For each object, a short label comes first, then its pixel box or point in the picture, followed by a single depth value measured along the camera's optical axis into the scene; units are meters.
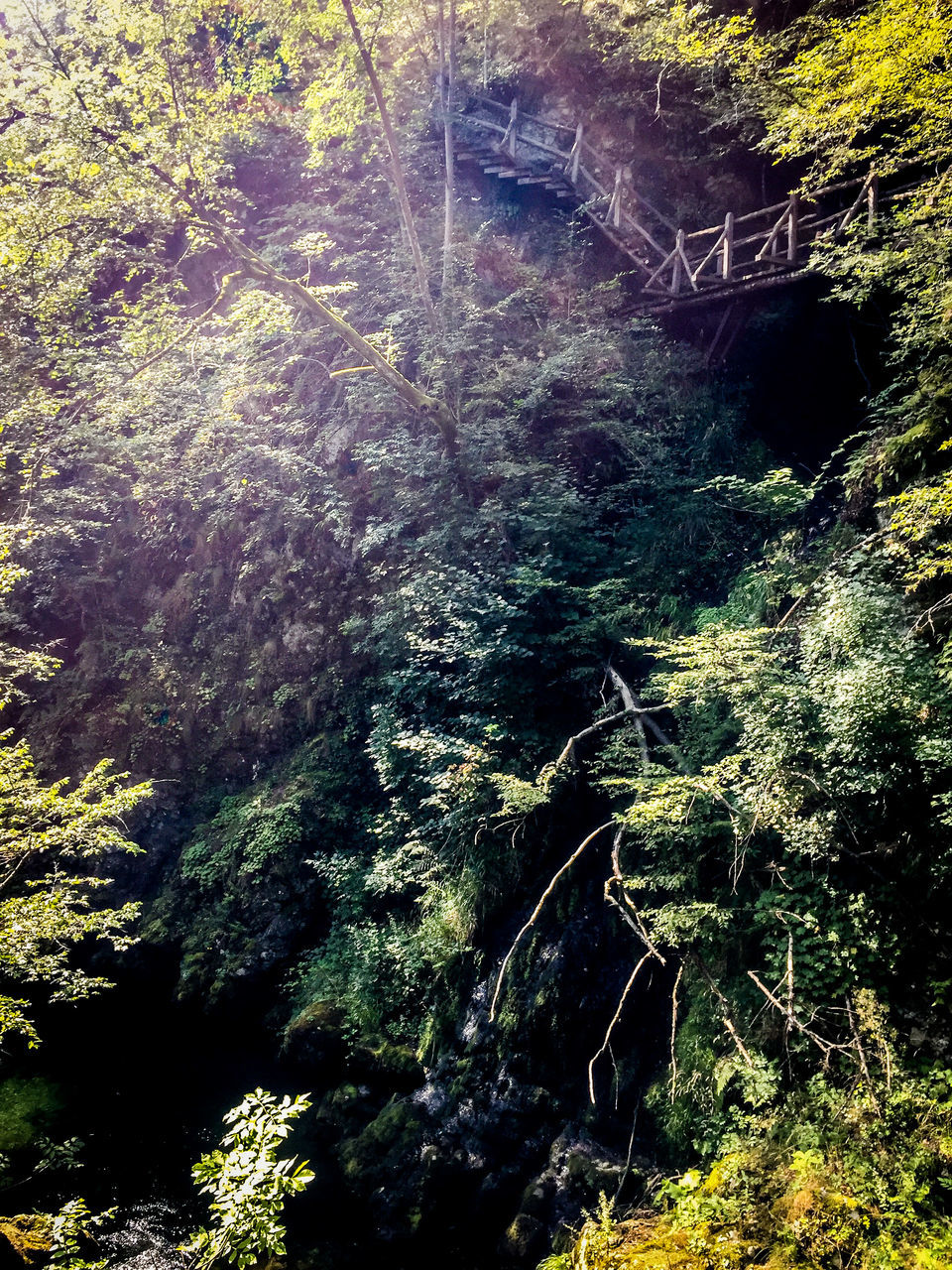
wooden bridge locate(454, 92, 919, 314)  9.61
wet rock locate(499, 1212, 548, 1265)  5.49
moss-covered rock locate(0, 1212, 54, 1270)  5.53
